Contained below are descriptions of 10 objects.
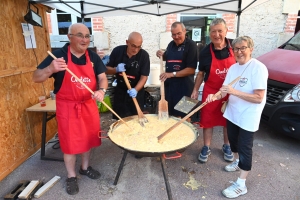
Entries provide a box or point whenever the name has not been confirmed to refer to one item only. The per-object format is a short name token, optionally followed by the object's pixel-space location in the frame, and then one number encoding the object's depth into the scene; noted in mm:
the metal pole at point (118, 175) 2395
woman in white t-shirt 1944
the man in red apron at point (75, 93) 2061
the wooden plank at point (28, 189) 2225
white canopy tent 3457
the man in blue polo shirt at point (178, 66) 2916
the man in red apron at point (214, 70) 2482
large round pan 1725
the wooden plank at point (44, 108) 2807
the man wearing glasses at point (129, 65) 2738
